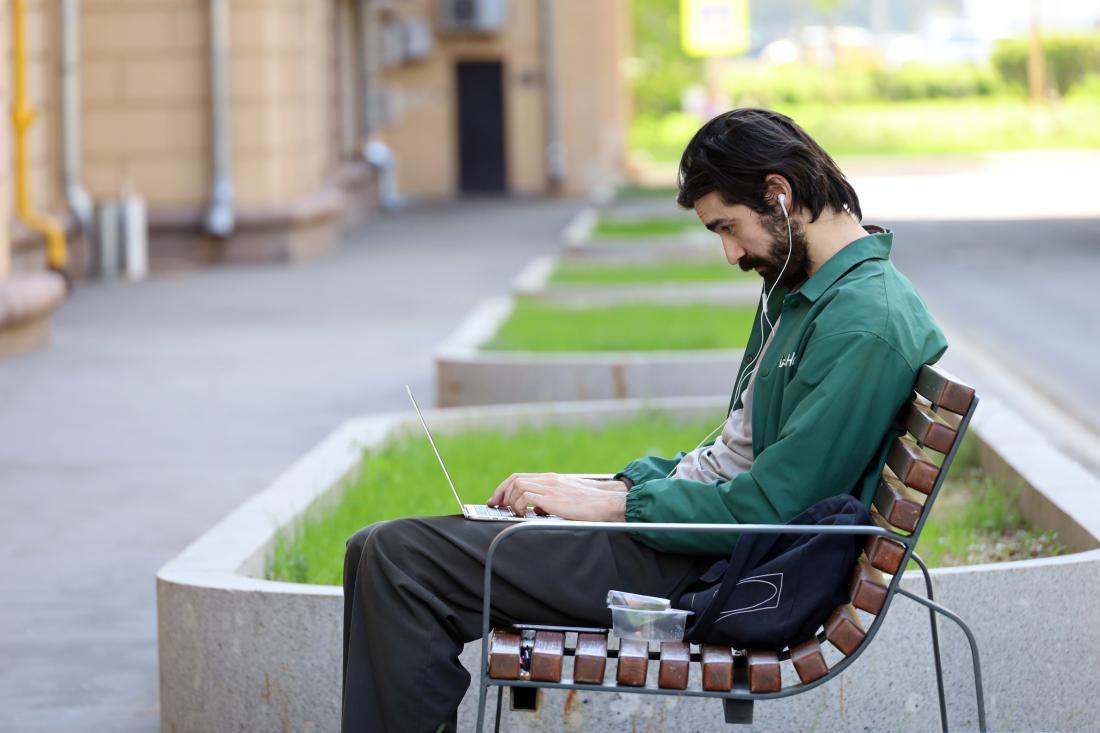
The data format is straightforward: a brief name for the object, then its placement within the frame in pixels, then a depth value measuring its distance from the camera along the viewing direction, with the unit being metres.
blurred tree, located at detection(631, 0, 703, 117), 53.38
